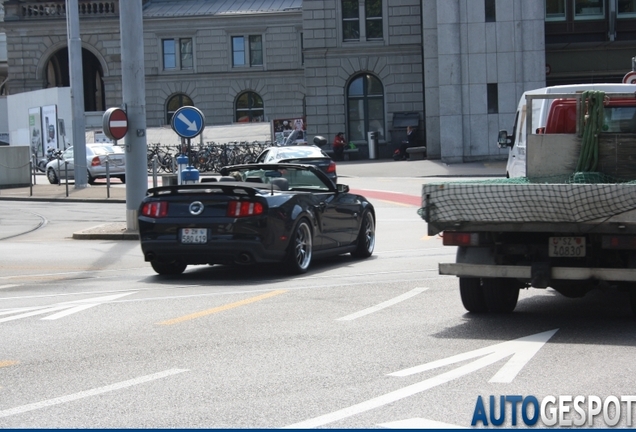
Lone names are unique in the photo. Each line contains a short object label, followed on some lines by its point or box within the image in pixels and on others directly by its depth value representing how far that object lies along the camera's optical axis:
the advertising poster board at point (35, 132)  51.38
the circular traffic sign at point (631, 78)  24.33
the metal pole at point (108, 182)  30.57
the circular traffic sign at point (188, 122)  19.58
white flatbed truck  8.63
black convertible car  12.79
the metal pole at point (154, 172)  24.34
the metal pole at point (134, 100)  19.22
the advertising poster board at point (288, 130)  52.24
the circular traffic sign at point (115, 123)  18.66
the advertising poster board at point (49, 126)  49.39
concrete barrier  36.91
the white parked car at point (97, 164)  37.94
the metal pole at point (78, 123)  34.34
